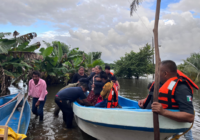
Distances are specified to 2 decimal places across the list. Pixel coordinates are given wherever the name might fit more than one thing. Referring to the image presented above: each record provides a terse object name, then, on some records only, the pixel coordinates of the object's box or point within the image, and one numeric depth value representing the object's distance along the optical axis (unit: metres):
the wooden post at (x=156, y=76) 2.73
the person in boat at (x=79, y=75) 6.92
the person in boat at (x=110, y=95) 4.17
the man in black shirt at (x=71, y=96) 5.05
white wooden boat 2.99
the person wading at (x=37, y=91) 5.60
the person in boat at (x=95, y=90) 4.96
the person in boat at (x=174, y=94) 2.53
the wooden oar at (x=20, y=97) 5.95
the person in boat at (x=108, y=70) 6.33
